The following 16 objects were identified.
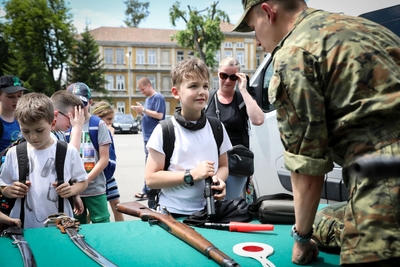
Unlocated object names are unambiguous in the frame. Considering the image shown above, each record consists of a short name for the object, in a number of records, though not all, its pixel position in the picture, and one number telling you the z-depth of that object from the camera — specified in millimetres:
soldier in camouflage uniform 1179
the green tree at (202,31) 36469
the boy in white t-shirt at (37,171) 2299
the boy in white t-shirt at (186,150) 2199
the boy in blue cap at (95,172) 3143
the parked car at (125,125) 26625
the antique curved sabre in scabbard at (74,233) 1530
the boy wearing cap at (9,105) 3465
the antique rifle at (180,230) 1483
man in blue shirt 6098
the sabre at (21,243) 1512
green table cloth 1549
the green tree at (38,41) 38188
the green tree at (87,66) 46812
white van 3270
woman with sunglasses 3586
